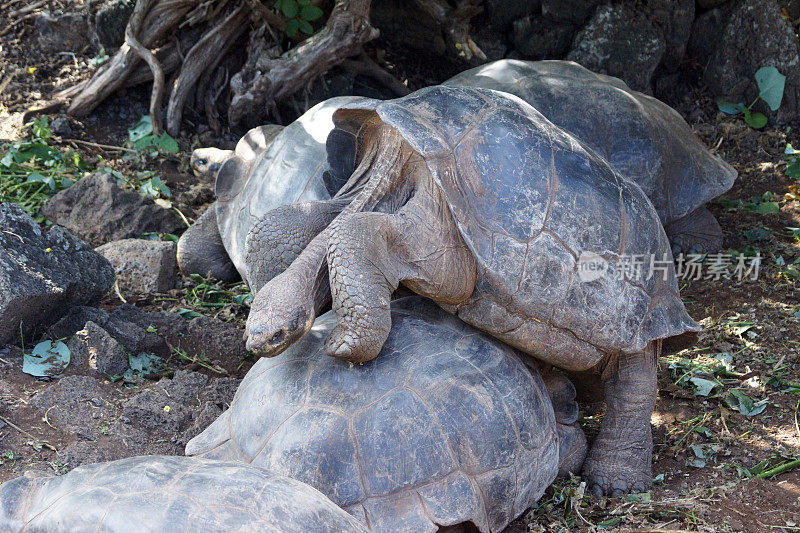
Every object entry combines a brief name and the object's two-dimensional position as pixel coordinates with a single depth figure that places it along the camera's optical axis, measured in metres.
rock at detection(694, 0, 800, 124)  12.75
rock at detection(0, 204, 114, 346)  7.02
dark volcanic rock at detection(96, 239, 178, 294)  9.12
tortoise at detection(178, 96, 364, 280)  8.81
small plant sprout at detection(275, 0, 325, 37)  11.45
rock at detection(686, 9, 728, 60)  12.96
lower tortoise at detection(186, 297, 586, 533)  5.39
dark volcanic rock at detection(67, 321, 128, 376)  7.32
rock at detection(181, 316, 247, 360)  8.14
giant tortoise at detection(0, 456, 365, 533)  3.60
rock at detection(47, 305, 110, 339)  7.57
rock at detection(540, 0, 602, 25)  12.45
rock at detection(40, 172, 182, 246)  9.77
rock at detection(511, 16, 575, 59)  12.63
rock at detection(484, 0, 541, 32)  12.57
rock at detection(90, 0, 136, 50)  12.01
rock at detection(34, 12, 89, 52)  12.29
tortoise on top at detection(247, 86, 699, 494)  5.86
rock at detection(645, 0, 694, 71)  12.55
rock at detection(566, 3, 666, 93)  12.38
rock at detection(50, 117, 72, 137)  11.44
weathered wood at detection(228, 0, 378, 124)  11.37
